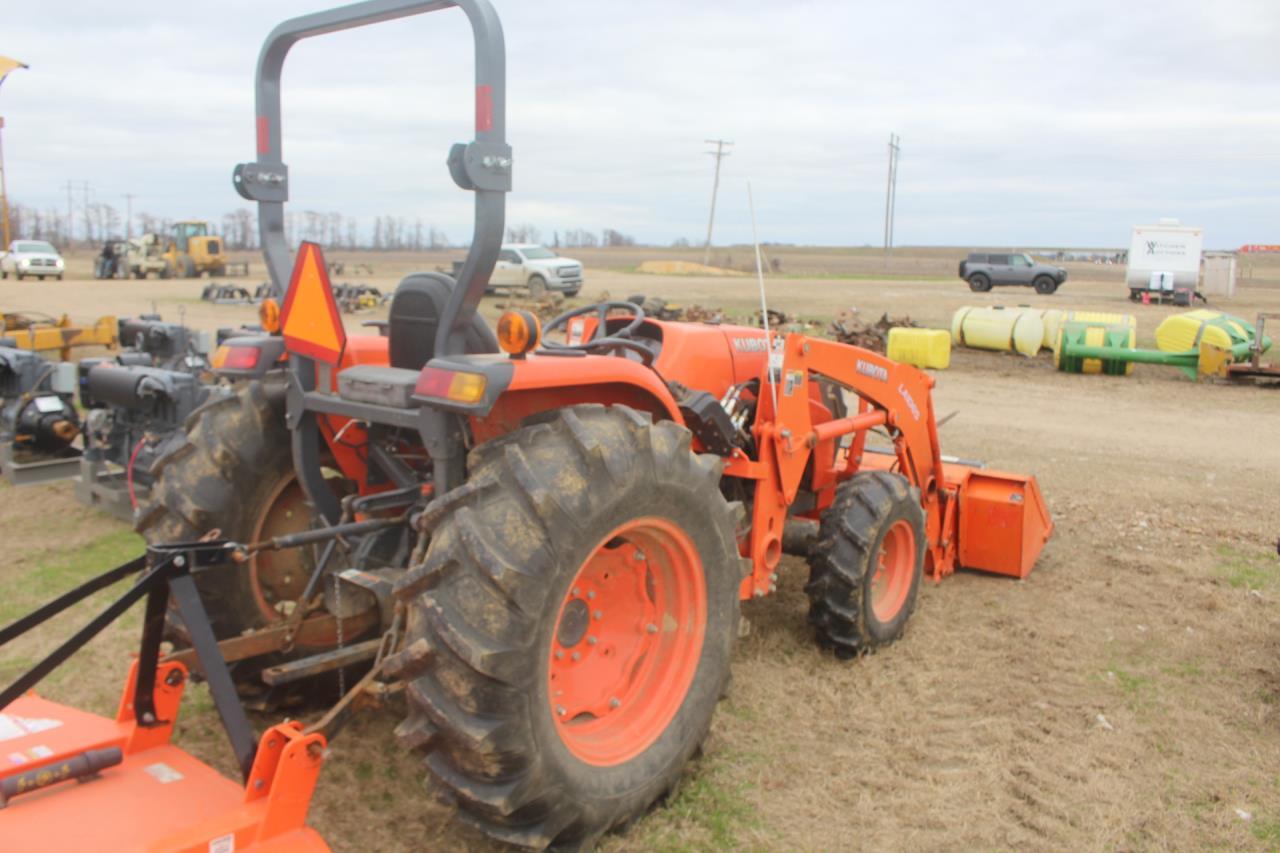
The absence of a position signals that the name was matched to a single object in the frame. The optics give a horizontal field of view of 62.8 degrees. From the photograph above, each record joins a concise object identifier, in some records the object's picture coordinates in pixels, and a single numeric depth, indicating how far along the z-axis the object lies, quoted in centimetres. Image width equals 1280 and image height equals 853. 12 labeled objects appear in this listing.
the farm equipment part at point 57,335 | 1151
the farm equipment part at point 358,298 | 2689
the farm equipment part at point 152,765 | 270
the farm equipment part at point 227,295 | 2989
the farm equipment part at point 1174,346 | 1555
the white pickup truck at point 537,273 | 3139
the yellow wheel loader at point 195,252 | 4212
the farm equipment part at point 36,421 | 830
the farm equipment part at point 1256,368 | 1515
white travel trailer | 3353
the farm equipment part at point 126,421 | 738
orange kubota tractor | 286
